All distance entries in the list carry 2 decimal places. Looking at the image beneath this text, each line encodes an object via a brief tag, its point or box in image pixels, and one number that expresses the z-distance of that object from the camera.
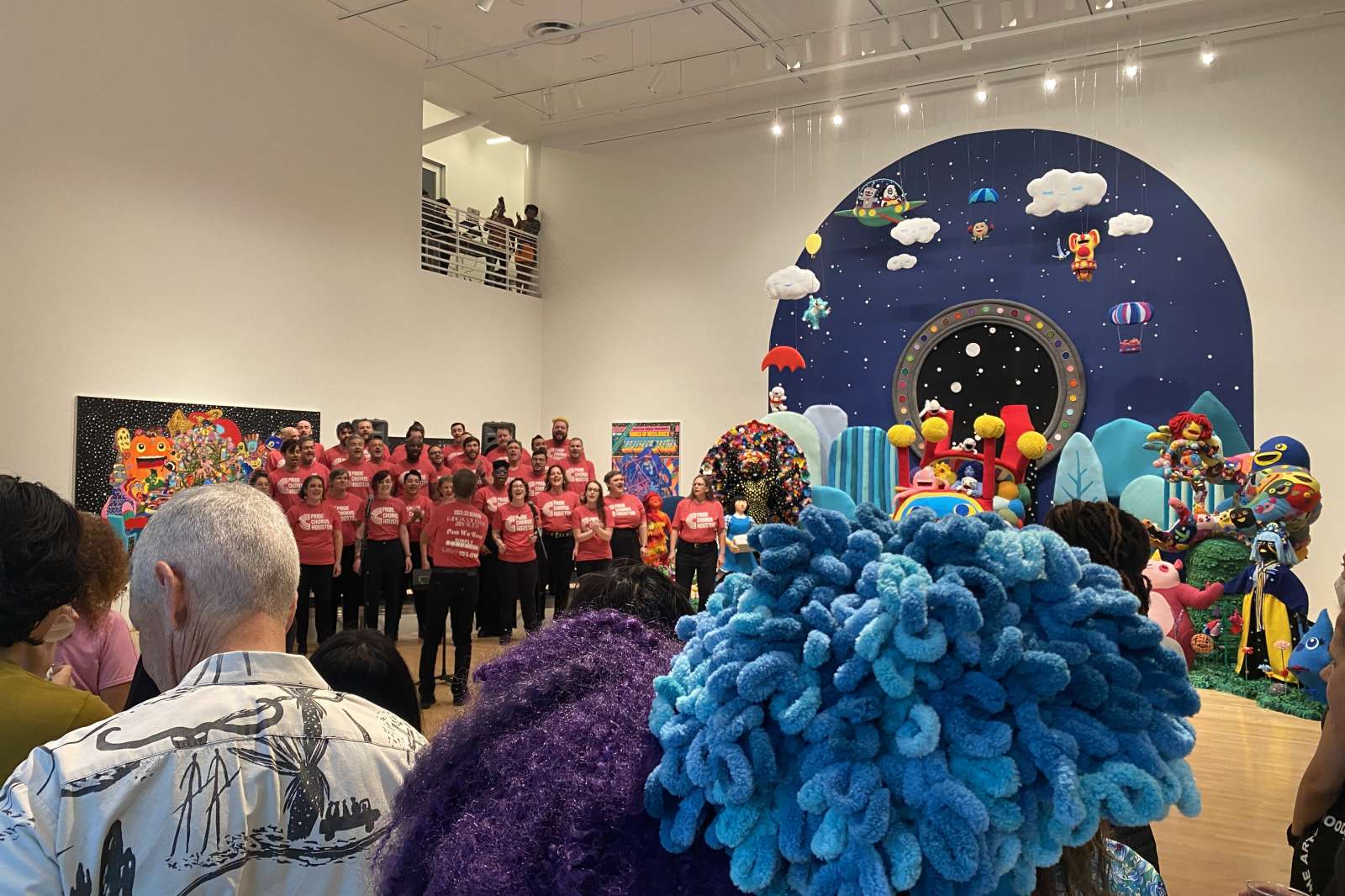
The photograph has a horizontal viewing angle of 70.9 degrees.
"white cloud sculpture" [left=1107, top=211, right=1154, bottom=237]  8.48
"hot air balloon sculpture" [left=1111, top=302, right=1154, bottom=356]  8.39
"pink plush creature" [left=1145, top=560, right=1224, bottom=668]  6.55
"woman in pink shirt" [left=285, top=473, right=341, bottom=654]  6.61
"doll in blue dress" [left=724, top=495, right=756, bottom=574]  7.02
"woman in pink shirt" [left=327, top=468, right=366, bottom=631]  6.91
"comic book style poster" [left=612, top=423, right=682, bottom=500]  11.08
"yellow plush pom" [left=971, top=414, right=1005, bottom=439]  8.66
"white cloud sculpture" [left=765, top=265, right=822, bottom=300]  9.58
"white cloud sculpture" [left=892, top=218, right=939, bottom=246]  9.48
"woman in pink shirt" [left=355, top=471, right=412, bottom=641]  6.88
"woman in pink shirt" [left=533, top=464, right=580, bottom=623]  7.64
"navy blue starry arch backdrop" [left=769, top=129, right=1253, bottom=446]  8.66
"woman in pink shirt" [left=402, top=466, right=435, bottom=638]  7.23
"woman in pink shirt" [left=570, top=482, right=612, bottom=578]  7.39
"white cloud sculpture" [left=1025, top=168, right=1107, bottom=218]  8.40
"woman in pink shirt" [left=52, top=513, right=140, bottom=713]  1.82
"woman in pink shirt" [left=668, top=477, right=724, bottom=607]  7.48
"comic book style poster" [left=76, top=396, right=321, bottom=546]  7.22
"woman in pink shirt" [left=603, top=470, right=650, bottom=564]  7.82
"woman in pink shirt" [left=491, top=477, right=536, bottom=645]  6.72
